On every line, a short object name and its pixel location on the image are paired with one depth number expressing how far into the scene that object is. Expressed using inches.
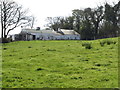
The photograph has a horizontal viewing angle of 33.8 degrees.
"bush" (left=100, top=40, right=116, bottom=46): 888.0
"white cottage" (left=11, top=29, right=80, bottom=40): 3124.0
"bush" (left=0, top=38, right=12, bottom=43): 1676.4
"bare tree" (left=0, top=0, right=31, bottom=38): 2219.5
